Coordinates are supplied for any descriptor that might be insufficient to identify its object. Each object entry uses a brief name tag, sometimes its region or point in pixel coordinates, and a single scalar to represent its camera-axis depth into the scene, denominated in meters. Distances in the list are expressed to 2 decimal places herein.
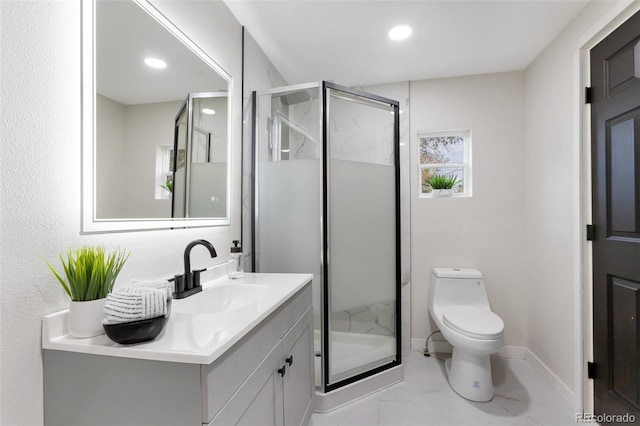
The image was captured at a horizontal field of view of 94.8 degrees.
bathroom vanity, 0.71
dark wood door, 1.43
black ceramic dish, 0.71
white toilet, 1.86
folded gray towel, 0.71
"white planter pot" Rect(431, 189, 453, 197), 2.61
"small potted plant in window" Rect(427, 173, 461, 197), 2.61
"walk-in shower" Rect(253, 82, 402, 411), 1.89
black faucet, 1.21
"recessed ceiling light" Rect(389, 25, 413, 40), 1.94
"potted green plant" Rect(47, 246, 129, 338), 0.79
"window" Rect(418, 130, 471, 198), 2.68
